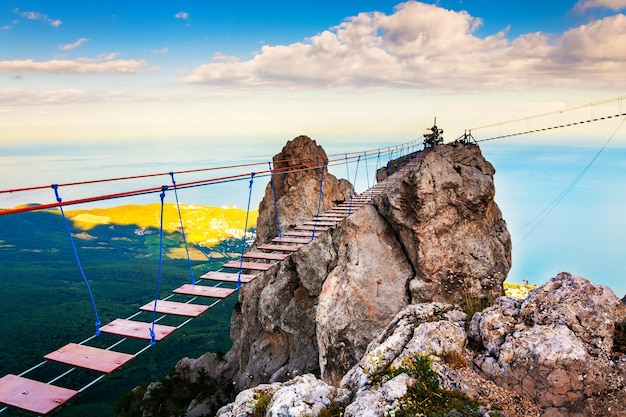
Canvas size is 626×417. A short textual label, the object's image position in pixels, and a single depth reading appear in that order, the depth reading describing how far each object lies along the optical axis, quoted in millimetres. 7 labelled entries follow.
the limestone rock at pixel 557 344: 6520
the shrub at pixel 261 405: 7188
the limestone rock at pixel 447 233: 17094
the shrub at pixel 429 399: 6121
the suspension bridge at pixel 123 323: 6492
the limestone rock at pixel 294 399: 6723
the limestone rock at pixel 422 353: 6465
